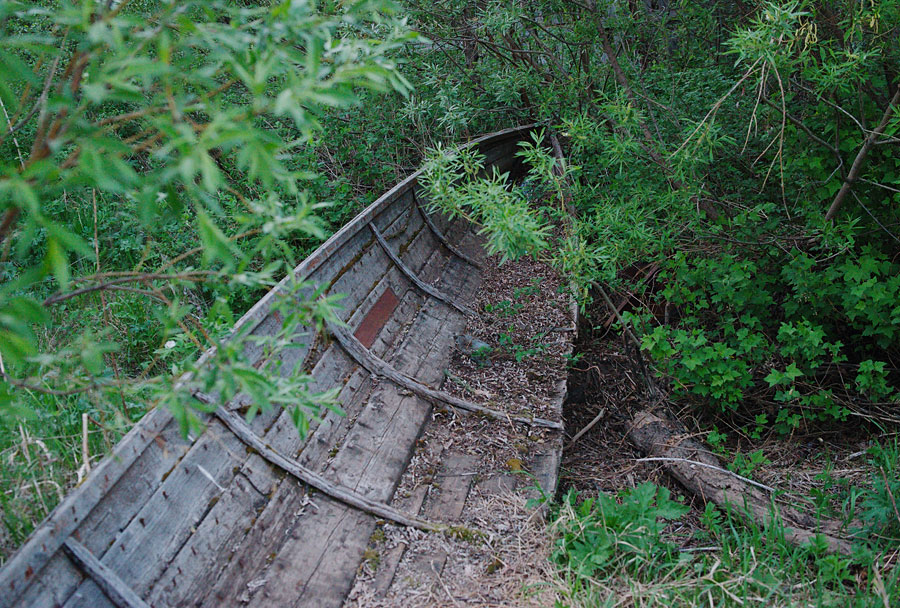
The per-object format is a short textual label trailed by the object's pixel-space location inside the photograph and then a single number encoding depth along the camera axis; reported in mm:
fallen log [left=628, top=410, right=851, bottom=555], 2694
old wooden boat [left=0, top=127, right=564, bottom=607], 1778
